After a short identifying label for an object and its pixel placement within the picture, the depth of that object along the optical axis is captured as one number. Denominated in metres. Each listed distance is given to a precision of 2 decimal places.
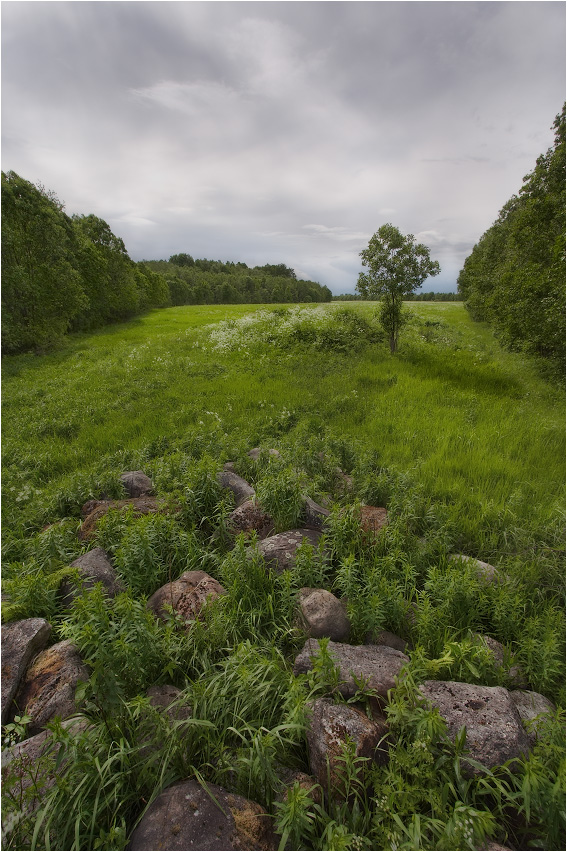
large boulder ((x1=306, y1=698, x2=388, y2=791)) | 2.79
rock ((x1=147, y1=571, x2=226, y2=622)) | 4.21
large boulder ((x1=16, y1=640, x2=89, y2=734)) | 3.17
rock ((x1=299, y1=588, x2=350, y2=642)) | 3.91
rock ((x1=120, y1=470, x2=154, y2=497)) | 7.04
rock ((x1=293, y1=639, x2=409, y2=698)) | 3.27
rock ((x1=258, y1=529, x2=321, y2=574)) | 4.77
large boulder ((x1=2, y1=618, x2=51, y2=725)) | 3.38
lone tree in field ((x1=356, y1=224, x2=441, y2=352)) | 17.66
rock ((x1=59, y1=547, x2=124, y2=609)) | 4.45
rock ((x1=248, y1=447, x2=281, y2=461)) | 7.96
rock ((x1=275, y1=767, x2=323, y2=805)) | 2.68
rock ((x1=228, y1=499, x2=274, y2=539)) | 5.71
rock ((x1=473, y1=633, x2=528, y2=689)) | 3.56
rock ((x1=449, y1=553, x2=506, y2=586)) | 4.59
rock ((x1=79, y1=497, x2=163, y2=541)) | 5.75
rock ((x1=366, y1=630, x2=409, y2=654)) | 3.93
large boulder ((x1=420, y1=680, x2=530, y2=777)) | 2.81
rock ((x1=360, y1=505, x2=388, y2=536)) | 5.41
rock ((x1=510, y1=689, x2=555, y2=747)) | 3.17
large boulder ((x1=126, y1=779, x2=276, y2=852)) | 2.42
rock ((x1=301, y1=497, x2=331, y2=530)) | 5.59
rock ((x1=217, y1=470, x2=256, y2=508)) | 6.45
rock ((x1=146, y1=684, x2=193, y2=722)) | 3.15
